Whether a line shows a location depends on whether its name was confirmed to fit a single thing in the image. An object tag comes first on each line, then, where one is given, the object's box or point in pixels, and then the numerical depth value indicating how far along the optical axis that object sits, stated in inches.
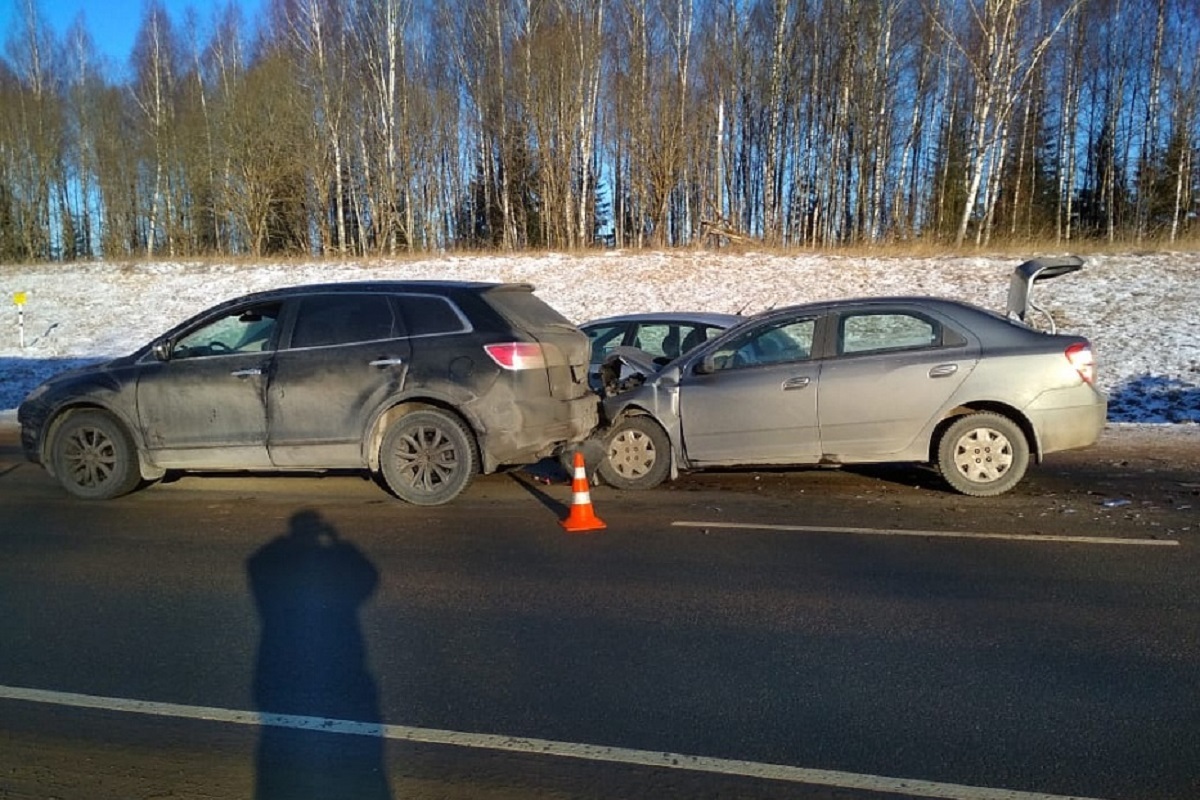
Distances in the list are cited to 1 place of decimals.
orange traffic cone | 267.7
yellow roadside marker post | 816.9
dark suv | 289.9
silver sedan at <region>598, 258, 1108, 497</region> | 286.7
